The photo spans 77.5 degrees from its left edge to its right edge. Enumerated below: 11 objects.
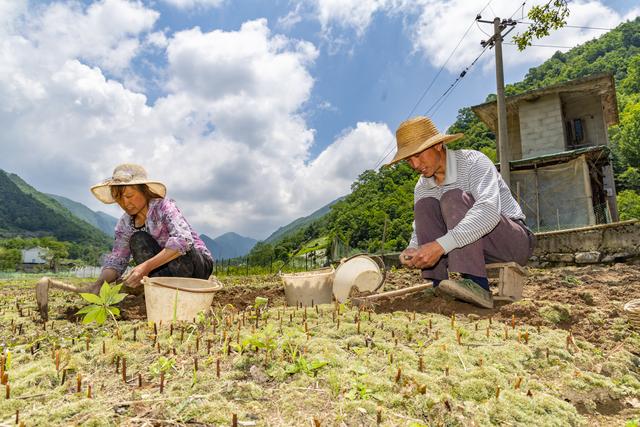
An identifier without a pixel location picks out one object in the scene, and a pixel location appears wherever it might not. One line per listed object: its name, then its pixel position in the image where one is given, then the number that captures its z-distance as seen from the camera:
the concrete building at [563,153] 13.99
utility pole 10.22
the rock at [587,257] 6.67
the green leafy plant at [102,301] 2.25
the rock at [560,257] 7.10
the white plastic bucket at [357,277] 3.45
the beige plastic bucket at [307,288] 3.55
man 2.69
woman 3.09
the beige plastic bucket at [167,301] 2.56
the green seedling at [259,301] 2.70
